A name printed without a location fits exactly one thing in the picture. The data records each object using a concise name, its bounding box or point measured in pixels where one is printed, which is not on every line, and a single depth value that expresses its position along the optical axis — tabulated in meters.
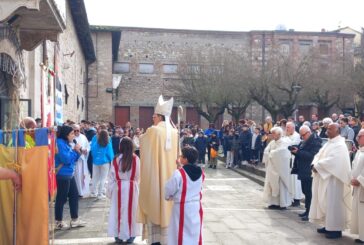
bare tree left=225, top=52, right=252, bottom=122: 29.80
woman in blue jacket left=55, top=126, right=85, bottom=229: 7.57
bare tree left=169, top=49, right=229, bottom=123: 31.48
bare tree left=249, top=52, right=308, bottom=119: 27.83
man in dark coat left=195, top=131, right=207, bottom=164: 19.64
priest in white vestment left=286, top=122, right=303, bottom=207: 11.22
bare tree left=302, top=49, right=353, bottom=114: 30.12
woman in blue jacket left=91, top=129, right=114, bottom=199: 11.43
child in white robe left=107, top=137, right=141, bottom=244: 7.34
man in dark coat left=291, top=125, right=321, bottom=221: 9.30
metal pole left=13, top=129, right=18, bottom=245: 5.05
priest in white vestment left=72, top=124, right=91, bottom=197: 11.16
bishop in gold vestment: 6.83
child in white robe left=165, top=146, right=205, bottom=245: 5.82
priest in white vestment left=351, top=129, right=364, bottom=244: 7.43
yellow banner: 4.90
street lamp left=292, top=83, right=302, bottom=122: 25.89
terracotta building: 39.50
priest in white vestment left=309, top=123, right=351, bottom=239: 8.02
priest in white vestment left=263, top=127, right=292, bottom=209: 10.77
